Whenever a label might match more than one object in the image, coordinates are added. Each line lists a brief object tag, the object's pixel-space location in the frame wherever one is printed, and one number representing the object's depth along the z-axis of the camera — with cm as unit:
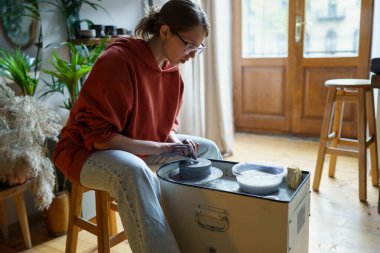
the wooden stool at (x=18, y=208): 158
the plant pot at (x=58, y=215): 179
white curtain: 281
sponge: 113
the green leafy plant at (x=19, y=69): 173
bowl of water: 110
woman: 105
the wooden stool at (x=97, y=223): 128
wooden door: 308
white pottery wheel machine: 104
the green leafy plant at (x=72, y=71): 172
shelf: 195
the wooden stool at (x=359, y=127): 203
